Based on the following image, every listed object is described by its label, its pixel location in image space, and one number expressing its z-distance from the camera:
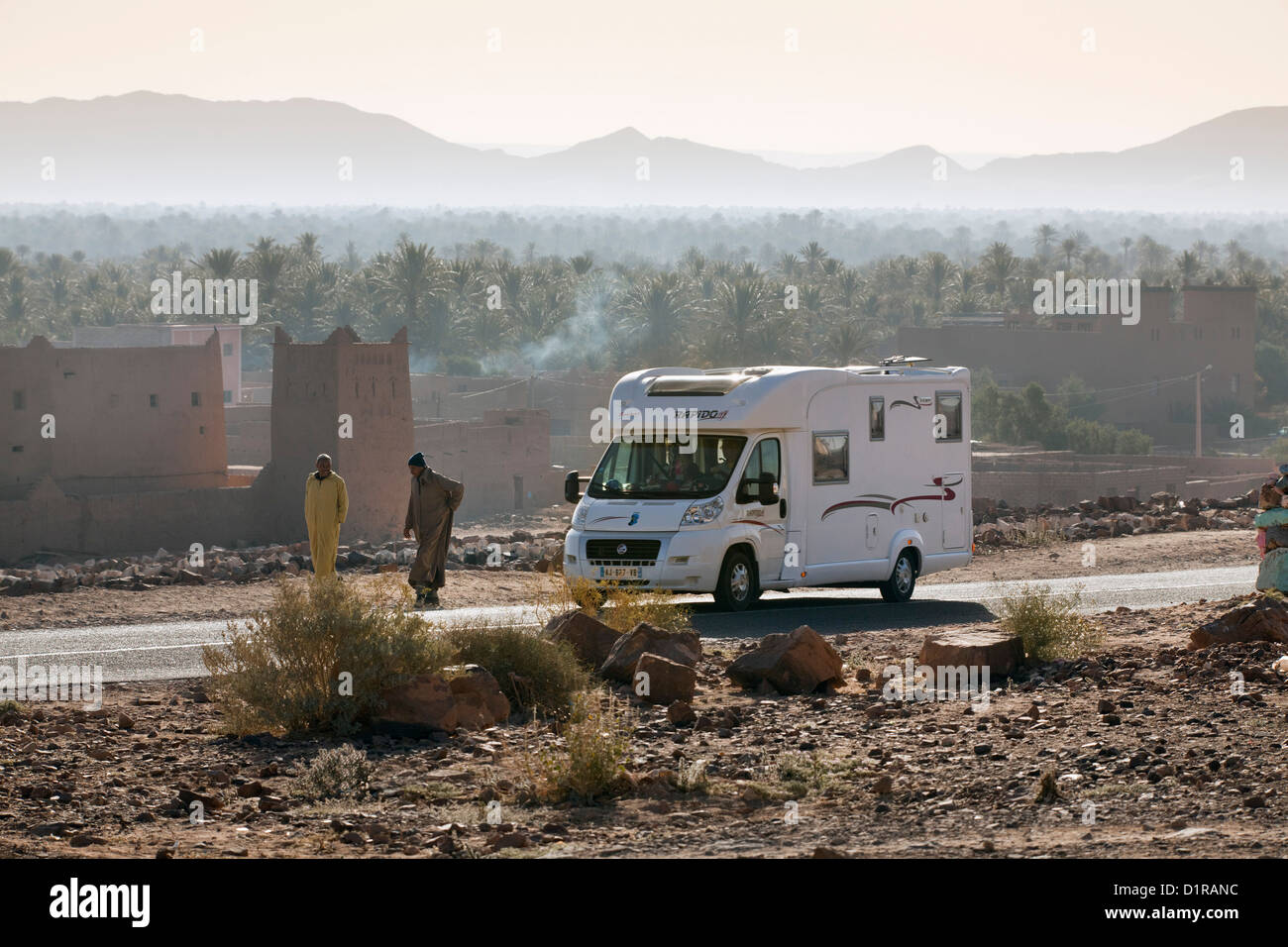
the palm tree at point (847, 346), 82.88
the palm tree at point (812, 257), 137.40
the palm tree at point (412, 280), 94.69
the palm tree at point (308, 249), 110.12
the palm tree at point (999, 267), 116.94
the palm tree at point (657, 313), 88.94
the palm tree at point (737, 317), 80.38
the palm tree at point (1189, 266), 120.49
